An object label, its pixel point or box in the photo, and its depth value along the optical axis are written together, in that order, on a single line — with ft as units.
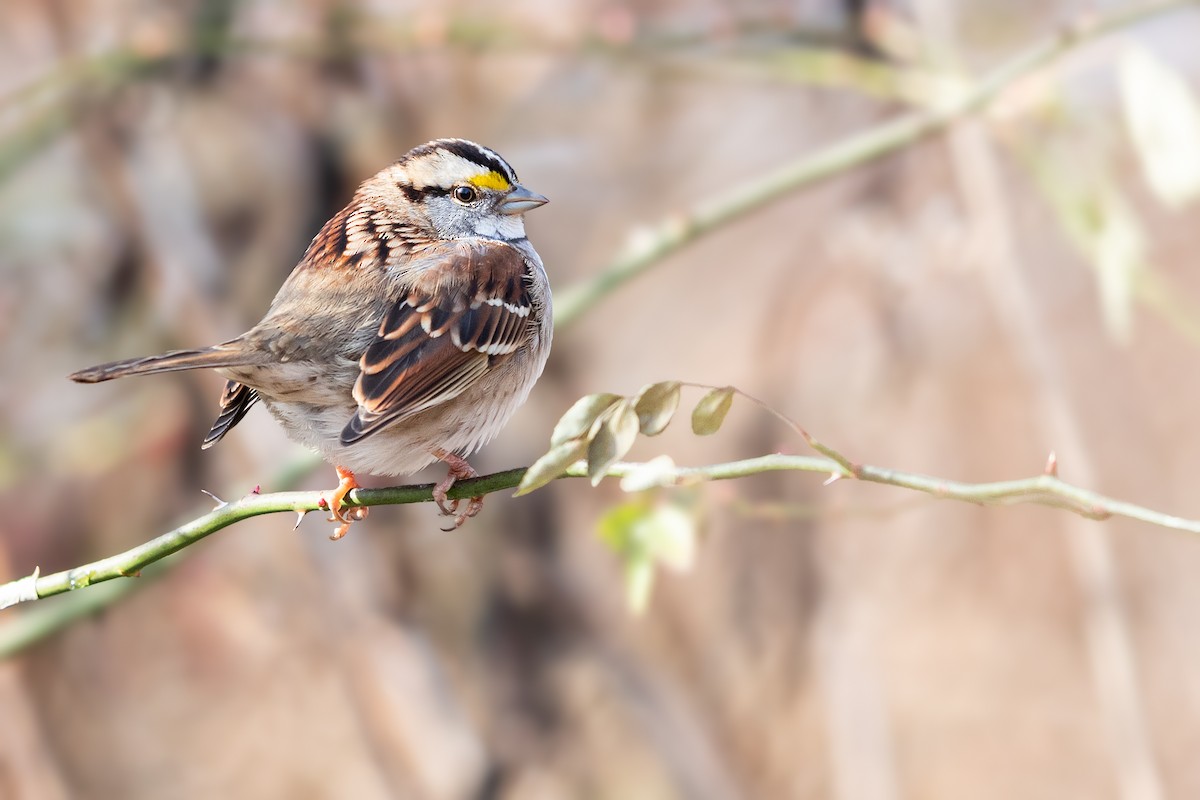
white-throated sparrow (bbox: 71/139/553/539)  15.06
